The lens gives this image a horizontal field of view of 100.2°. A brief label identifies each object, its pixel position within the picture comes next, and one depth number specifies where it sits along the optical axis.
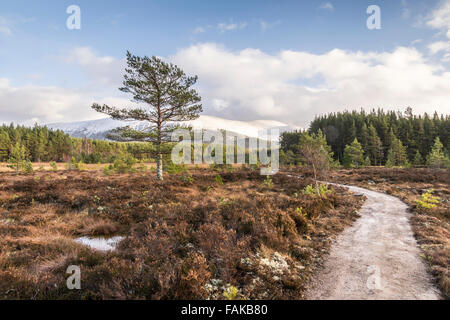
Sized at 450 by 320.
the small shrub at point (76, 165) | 36.97
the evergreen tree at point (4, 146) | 67.75
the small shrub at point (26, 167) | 27.47
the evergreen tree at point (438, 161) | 35.03
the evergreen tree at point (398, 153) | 51.88
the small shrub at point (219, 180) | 18.08
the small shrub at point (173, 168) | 20.70
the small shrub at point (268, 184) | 17.34
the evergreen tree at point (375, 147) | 59.66
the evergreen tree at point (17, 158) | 28.61
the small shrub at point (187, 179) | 16.73
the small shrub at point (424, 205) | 9.88
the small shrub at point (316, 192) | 12.38
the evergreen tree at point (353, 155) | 45.97
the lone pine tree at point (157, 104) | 16.61
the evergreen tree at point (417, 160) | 51.15
